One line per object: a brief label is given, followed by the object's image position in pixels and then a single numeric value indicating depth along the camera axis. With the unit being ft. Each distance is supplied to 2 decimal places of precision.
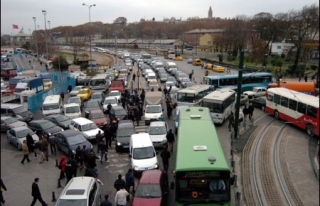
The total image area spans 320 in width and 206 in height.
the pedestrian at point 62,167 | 45.83
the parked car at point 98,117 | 73.03
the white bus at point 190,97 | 82.02
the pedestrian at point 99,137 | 54.44
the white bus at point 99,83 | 121.49
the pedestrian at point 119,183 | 38.03
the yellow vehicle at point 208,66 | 200.21
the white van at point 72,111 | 81.91
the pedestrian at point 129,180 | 40.57
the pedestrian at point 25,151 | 53.26
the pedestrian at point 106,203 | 32.44
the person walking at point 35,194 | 36.99
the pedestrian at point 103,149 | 53.16
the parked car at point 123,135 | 58.23
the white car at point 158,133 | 58.95
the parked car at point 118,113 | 76.27
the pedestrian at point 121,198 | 34.50
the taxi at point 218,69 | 184.44
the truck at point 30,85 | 115.44
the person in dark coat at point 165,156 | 46.24
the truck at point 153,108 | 75.72
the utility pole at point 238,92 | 59.89
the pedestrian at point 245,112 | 74.23
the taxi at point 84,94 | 108.06
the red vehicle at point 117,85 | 116.53
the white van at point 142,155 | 47.60
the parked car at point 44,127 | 66.44
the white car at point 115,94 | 100.83
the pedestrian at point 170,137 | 55.42
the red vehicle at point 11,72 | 170.46
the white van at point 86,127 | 64.44
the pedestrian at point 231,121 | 69.92
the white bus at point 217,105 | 72.54
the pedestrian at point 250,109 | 76.00
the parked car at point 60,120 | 72.33
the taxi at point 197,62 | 232.32
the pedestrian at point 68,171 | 44.21
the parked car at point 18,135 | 61.72
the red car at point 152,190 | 35.14
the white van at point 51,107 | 86.22
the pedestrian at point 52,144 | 59.00
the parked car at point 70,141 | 55.88
